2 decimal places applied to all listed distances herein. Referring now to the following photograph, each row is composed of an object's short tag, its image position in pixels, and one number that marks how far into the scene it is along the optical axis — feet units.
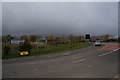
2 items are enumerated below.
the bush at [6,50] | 47.23
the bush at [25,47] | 45.96
